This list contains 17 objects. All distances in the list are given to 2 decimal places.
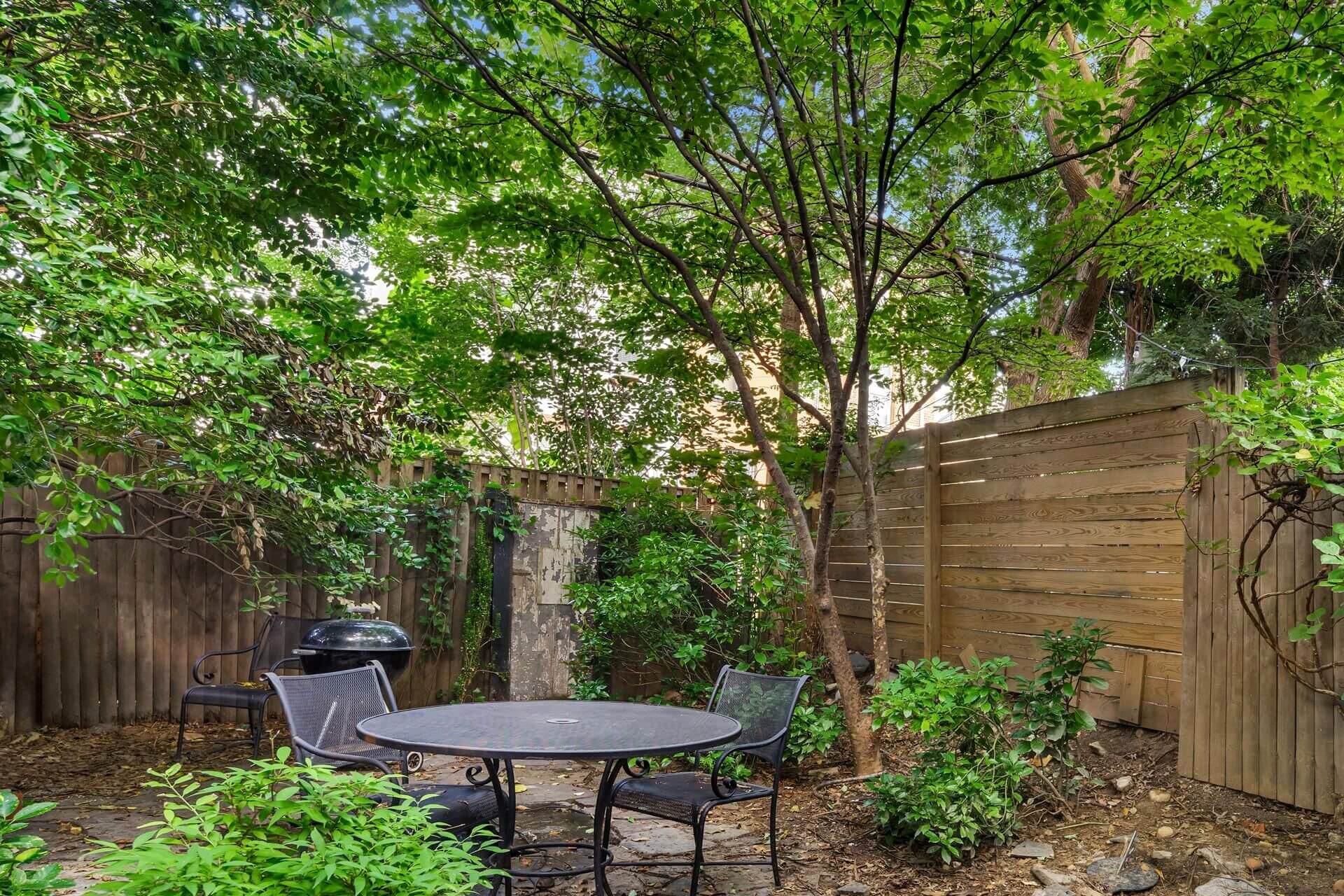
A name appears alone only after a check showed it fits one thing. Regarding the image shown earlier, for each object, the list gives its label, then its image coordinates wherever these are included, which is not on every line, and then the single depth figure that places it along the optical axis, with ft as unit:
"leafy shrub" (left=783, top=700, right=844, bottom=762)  15.20
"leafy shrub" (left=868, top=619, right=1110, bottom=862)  11.36
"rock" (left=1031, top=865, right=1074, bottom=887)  10.34
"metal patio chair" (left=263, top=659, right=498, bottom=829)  9.46
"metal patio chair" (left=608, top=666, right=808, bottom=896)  10.22
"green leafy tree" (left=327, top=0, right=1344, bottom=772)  11.67
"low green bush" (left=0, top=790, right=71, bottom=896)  4.82
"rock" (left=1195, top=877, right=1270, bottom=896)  9.39
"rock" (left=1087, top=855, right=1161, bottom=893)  10.00
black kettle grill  15.71
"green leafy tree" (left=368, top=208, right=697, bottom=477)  28.40
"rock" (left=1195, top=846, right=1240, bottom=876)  9.87
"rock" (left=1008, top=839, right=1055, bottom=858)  11.03
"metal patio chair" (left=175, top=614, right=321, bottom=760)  16.08
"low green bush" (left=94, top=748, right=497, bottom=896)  4.63
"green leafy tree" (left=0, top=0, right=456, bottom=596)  8.75
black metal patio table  8.25
